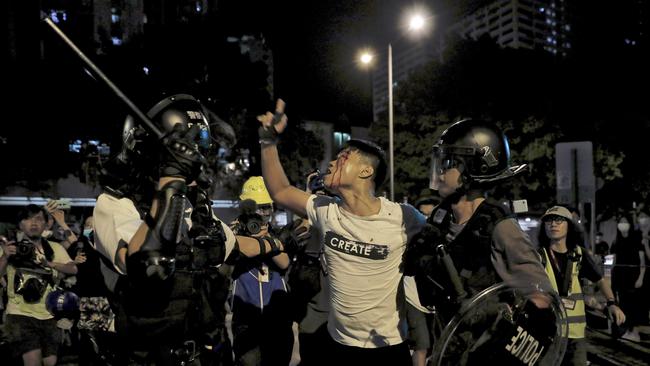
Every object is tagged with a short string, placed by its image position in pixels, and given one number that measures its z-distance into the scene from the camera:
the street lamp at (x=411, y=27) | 17.70
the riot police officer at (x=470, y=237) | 3.05
